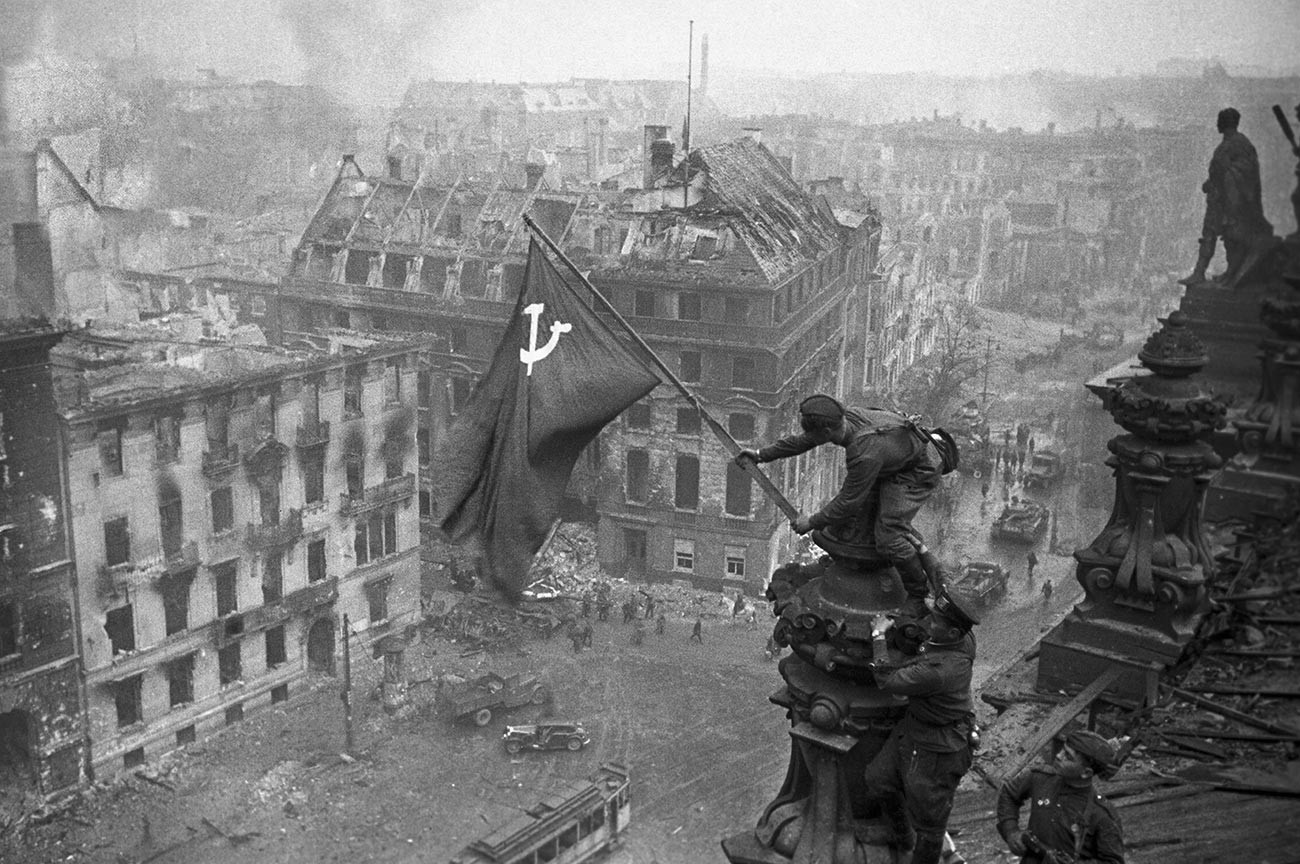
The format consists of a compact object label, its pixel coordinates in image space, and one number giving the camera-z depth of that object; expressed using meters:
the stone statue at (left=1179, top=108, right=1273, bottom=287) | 12.68
